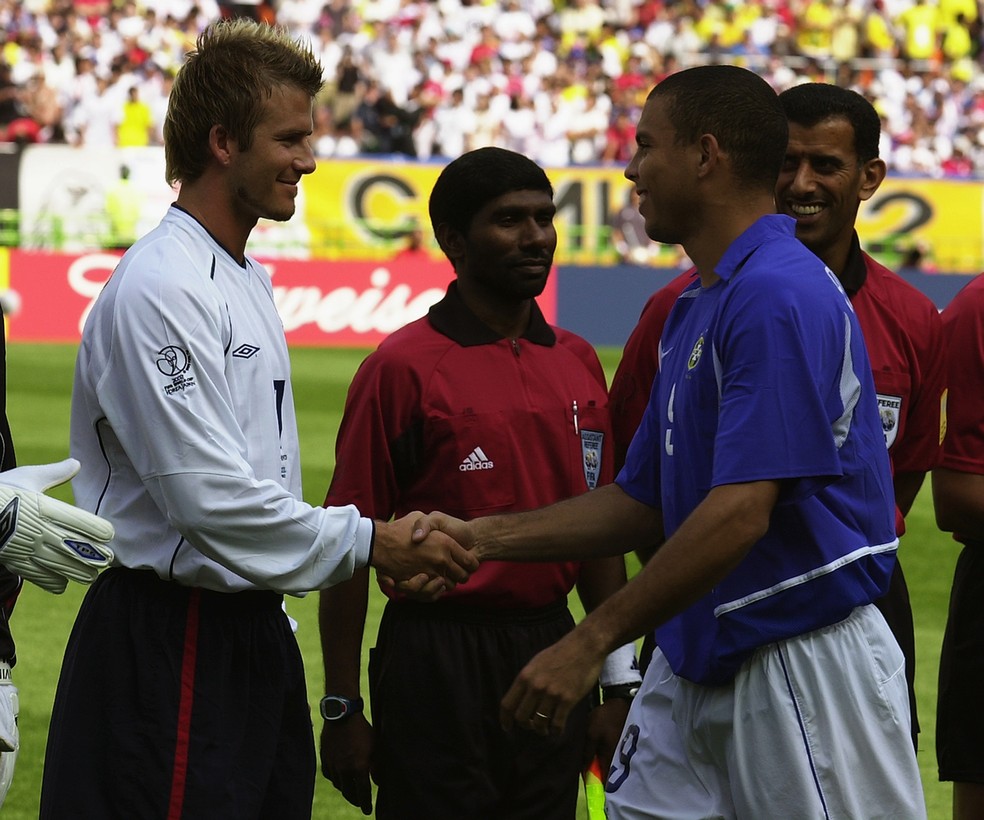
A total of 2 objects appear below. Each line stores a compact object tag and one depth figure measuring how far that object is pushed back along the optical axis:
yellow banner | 47.97
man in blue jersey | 6.32
